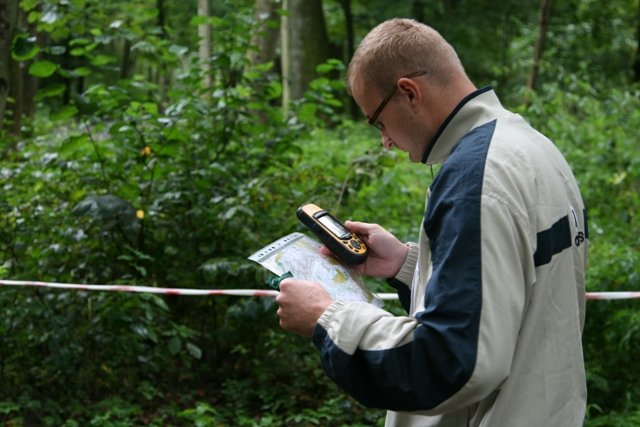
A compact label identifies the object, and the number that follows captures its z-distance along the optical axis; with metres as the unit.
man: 1.67
